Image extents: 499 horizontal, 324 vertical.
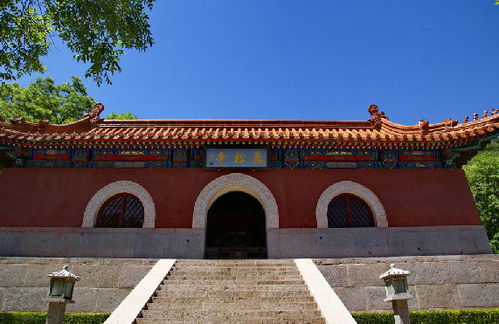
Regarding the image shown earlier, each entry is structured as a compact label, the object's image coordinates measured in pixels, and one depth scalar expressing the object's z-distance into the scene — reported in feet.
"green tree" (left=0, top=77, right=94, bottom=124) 52.54
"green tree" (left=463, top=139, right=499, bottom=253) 58.13
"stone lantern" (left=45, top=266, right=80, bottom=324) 15.48
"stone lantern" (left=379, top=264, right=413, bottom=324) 15.81
